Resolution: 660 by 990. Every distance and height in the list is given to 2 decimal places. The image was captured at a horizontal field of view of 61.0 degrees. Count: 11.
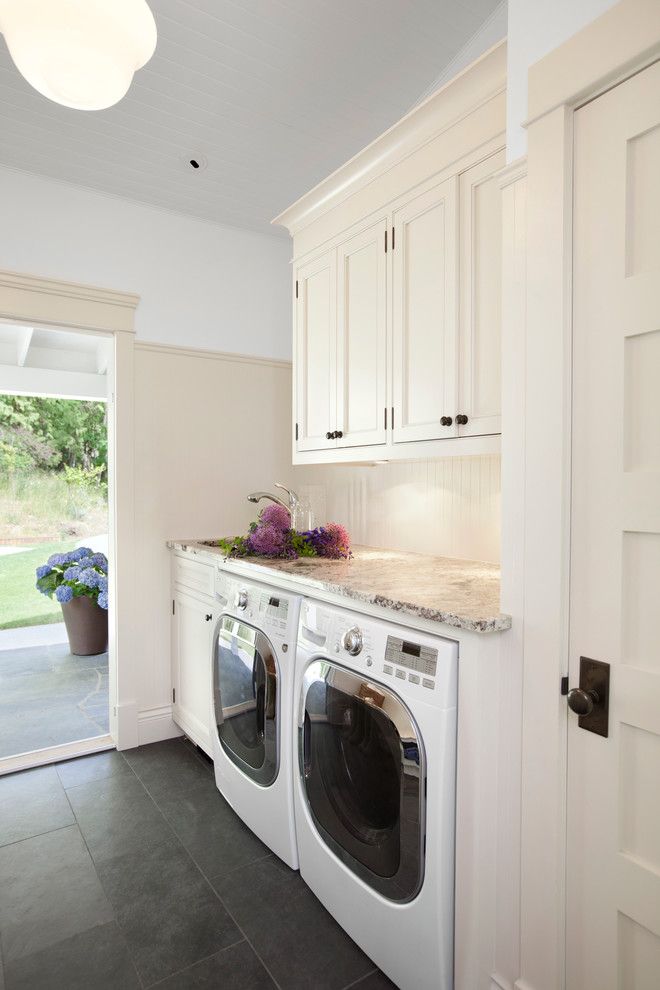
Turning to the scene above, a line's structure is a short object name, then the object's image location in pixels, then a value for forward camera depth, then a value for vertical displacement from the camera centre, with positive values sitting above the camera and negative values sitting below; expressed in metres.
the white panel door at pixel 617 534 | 1.03 -0.08
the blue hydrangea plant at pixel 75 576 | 4.19 -0.66
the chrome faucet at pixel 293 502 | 2.63 -0.05
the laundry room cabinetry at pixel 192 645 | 2.51 -0.74
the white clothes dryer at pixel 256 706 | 1.83 -0.77
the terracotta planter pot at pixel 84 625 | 4.23 -1.03
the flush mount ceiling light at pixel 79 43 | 1.09 +0.91
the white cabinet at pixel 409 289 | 1.63 +0.71
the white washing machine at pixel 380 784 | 1.27 -0.75
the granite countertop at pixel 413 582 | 1.29 -0.28
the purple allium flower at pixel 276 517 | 2.35 -0.11
